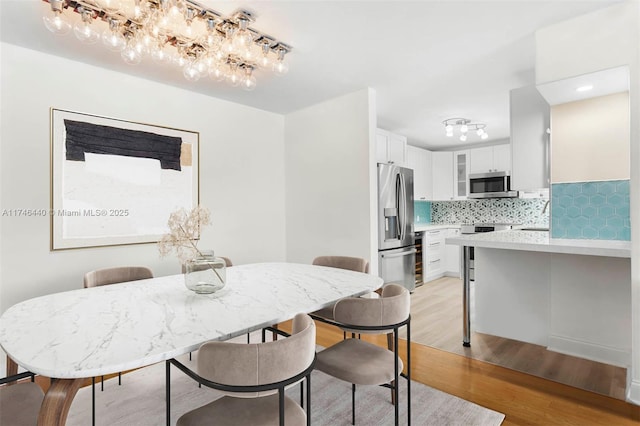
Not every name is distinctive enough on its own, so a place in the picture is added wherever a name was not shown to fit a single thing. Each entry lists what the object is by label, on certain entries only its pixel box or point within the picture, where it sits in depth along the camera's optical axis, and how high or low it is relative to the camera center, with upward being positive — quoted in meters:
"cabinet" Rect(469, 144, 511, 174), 5.58 +0.93
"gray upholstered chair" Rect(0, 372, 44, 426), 1.18 -0.71
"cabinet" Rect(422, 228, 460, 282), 5.43 -0.73
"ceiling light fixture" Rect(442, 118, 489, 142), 4.59 +1.29
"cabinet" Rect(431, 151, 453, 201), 6.27 +0.73
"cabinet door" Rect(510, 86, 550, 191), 3.08 +0.69
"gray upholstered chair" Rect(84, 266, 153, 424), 2.13 -0.42
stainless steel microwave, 5.39 +0.46
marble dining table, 1.00 -0.43
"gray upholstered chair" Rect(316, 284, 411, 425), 1.56 -0.55
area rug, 1.93 -1.20
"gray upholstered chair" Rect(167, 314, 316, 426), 1.07 -0.52
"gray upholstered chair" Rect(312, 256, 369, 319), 2.58 -0.40
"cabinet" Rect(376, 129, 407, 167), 4.54 +0.92
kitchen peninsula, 2.42 -0.66
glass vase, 1.73 -0.32
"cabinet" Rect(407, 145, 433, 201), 5.89 +0.78
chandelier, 1.93 +1.19
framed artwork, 2.73 +0.32
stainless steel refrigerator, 4.20 -0.17
